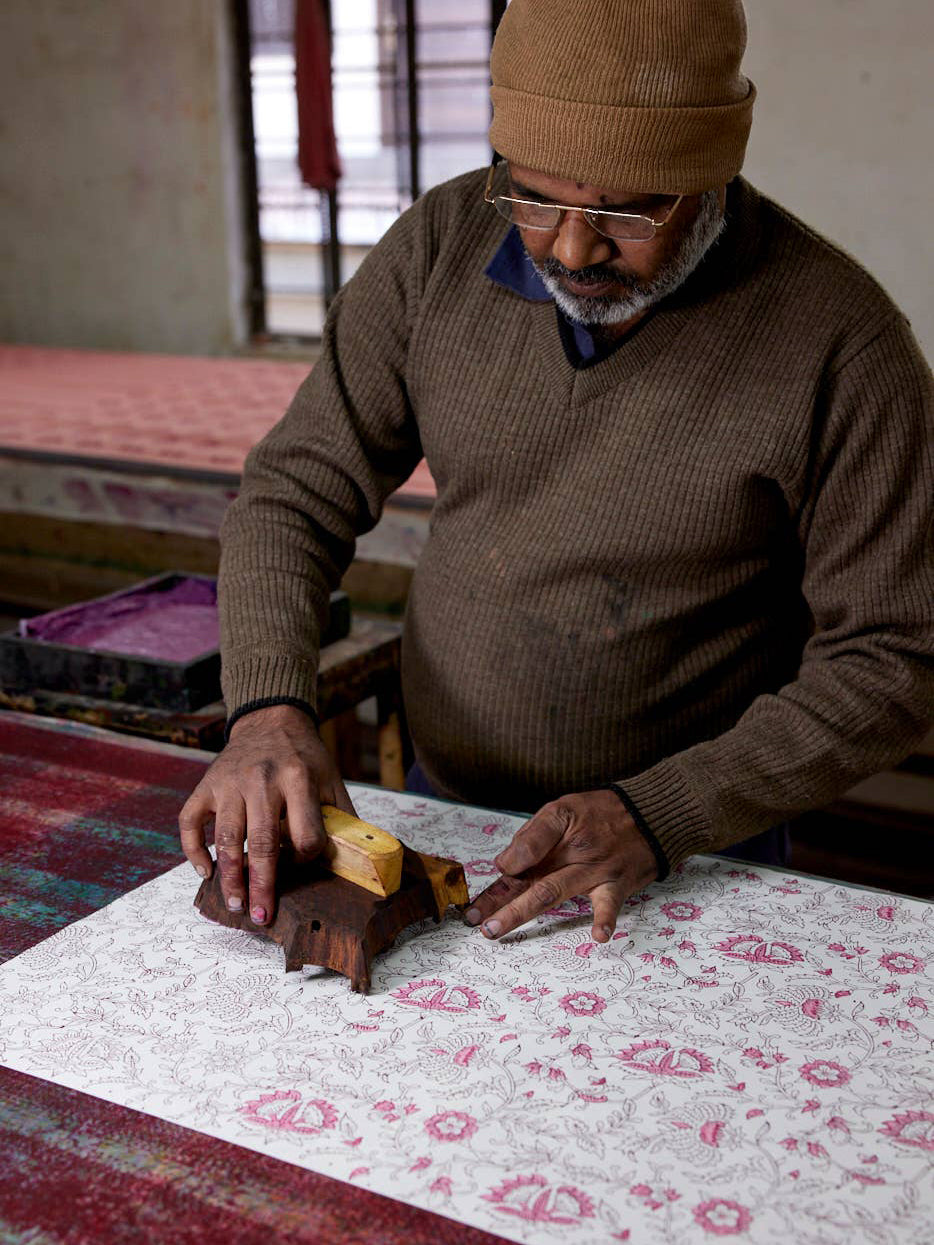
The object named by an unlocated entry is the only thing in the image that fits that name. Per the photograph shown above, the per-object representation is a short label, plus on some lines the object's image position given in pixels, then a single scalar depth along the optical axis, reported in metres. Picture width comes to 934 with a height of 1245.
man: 1.26
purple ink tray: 1.87
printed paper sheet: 0.88
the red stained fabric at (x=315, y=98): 5.75
